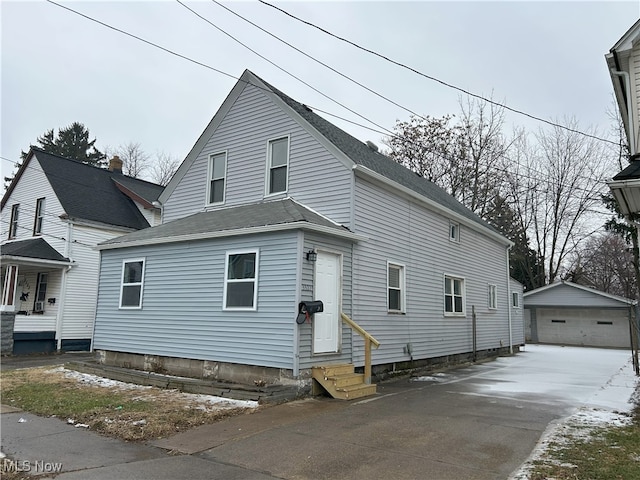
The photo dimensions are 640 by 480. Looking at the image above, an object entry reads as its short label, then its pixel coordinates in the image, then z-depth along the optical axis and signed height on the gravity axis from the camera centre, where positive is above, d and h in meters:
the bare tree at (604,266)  34.50 +4.40
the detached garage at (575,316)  26.44 +0.11
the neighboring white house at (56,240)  17.11 +2.77
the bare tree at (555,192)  30.03 +8.79
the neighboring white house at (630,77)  8.02 +4.62
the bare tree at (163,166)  40.47 +12.98
